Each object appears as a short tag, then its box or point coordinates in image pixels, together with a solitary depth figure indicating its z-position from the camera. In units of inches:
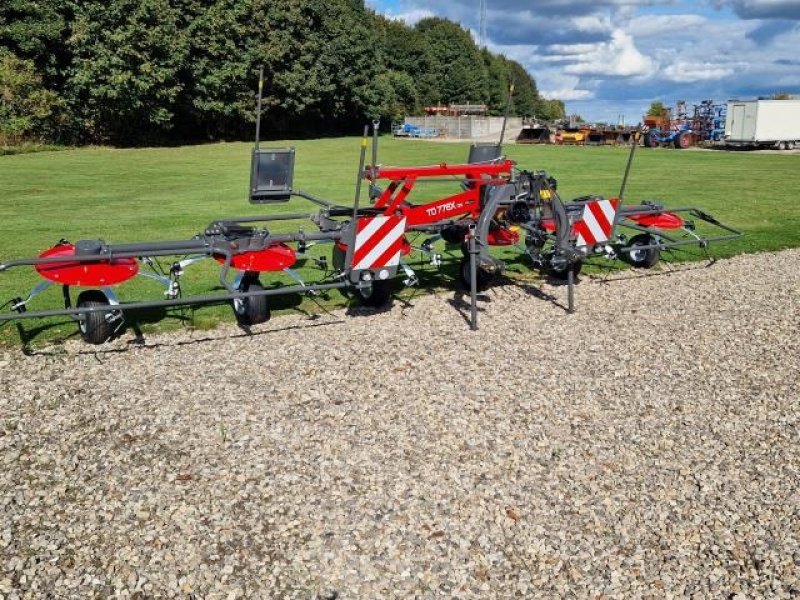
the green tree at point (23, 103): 1536.7
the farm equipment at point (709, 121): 2036.2
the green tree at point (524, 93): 4280.8
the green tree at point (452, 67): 3361.2
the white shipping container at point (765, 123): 1780.3
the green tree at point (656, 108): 3545.3
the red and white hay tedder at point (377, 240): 292.6
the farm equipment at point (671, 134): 1962.4
